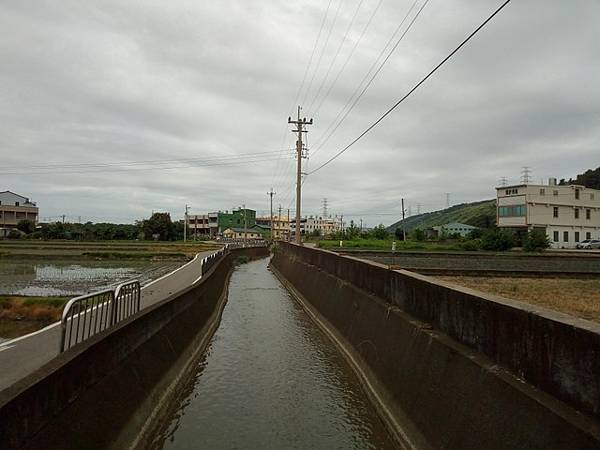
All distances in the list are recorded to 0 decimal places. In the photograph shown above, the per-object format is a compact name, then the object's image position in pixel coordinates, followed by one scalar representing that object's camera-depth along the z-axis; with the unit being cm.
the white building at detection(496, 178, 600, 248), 5947
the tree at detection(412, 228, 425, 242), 6781
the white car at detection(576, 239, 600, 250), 5338
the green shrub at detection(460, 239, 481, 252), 4735
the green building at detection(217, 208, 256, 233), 12925
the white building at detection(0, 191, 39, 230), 9938
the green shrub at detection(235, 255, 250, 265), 5008
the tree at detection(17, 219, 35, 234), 9119
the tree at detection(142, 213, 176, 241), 9400
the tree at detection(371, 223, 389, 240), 7376
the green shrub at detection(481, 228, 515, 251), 4825
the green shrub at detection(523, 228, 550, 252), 4637
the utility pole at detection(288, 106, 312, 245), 3771
